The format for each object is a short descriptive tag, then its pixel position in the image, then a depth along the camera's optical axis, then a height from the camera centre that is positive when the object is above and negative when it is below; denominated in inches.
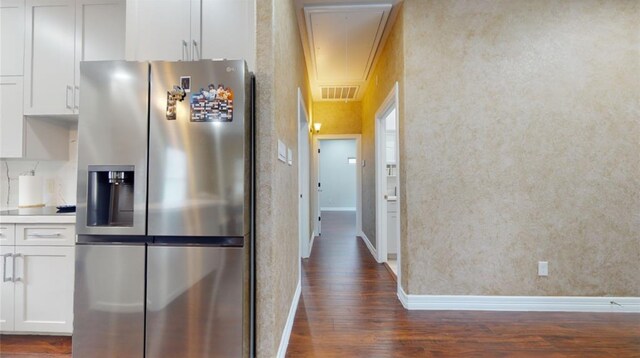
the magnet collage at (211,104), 57.2 +17.6
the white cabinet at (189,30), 66.7 +39.7
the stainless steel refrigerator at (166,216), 56.4 -6.0
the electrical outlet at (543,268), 98.3 -30.1
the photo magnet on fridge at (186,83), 57.5 +22.2
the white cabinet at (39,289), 79.8 -29.7
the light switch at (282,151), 71.4 +9.9
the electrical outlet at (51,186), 100.8 +0.8
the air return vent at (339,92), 191.0 +69.4
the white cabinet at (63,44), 88.5 +47.3
